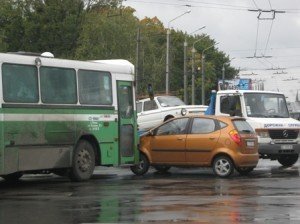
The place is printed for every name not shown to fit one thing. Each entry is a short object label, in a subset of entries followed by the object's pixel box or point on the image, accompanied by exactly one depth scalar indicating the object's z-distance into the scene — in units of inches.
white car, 1064.2
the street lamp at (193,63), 2212.1
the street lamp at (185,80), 1962.4
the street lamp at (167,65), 1858.8
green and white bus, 537.3
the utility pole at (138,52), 1770.9
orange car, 652.7
